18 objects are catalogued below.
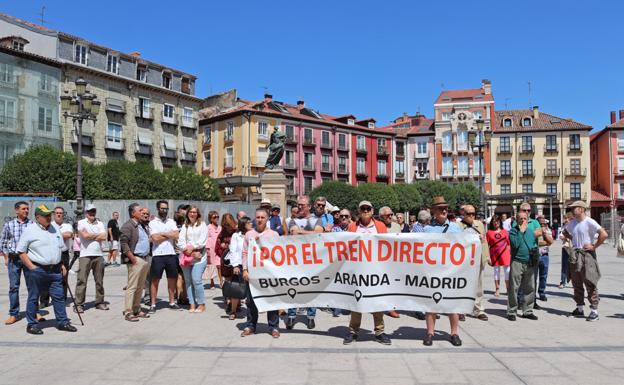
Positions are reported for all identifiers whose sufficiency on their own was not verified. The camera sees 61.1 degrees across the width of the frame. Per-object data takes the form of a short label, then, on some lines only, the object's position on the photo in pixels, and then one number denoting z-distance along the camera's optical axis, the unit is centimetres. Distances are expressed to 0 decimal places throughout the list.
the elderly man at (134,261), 830
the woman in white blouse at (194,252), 907
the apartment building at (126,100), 4062
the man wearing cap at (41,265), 727
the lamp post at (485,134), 2242
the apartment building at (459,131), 6347
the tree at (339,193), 5362
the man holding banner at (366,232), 678
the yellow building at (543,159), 6138
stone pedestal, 2277
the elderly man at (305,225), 765
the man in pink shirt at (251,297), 725
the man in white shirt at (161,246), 888
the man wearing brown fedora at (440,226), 679
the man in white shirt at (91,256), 908
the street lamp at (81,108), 1816
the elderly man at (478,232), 808
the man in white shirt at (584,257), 824
